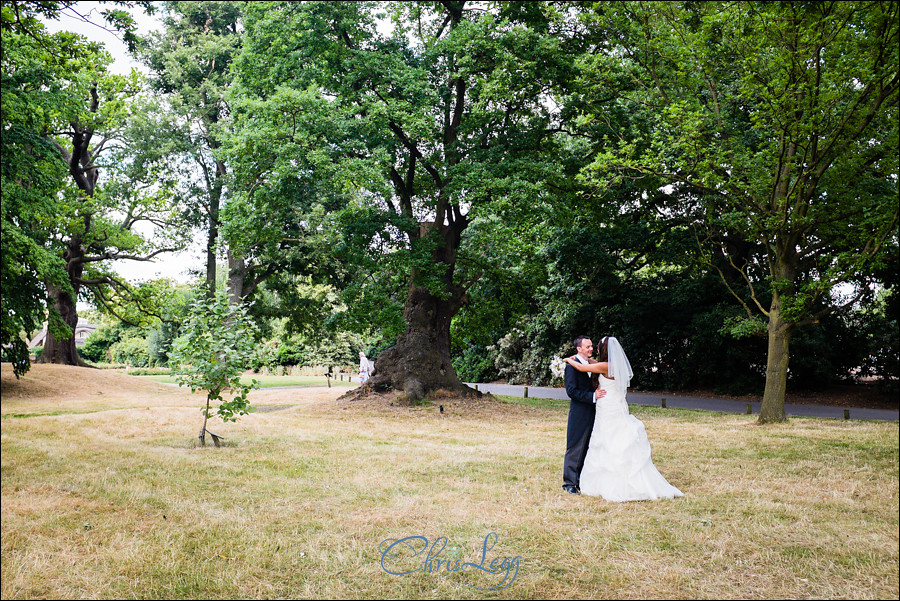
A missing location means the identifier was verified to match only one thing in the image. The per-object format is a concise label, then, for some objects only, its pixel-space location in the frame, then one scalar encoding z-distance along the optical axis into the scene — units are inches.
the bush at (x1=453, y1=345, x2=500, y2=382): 1085.8
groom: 214.2
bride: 201.3
